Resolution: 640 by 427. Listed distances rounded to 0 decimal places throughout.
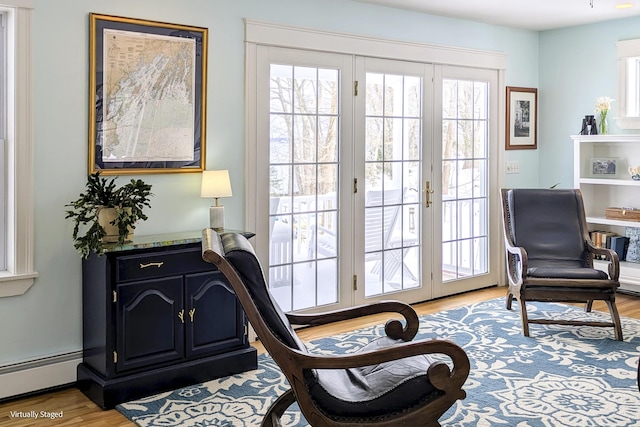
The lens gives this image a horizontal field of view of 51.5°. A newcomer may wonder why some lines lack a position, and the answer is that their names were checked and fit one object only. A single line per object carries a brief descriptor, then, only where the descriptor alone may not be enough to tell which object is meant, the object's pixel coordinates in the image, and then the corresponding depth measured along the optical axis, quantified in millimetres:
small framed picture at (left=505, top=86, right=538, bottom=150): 6402
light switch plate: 6441
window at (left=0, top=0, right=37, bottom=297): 3523
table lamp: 4156
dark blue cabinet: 3482
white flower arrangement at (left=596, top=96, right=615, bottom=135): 5980
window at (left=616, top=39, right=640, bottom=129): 5897
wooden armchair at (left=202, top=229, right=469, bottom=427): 2355
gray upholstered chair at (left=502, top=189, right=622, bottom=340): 4551
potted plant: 3541
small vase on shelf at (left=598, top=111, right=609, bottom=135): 6026
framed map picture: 3830
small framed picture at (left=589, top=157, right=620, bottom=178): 6129
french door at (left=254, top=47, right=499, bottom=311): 4762
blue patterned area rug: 3264
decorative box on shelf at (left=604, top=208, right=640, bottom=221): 5844
